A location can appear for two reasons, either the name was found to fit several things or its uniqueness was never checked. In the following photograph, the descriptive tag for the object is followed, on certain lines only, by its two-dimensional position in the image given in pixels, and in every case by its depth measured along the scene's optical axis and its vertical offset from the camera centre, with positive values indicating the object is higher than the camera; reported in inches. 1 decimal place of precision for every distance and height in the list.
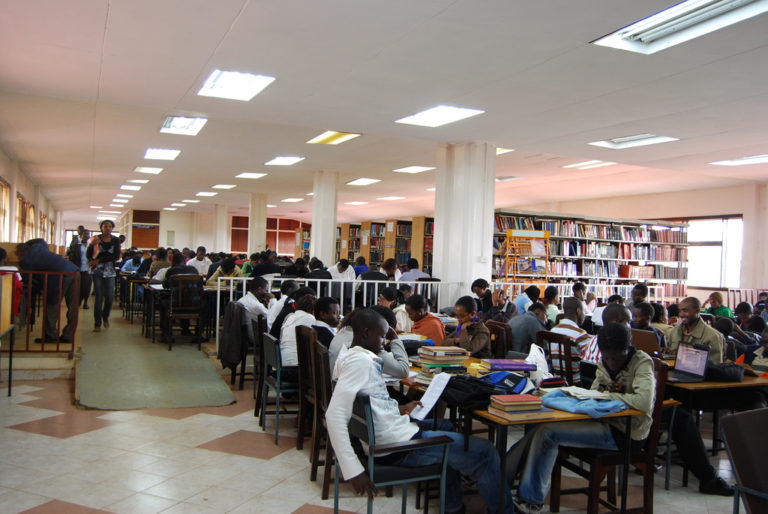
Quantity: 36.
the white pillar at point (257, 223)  657.6 +26.3
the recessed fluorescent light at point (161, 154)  421.7 +65.8
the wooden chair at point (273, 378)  165.2 -40.5
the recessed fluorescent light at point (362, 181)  541.7 +65.3
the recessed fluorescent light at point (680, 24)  151.6 +67.5
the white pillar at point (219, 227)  861.2 +25.0
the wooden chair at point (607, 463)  118.2 -42.6
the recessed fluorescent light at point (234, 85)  225.3 +64.9
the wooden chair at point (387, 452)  100.5 -35.2
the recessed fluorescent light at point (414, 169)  460.4 +67.1
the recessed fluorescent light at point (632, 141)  305.1 +65.3
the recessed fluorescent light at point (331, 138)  346.9 +68.0
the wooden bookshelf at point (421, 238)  482.9 +12.2
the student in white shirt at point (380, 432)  101.4 -33.2
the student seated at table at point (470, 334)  175.5 -24.8
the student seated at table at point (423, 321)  196.2 -23.6
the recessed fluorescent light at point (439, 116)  263.7 +65.2
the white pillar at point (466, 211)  329.7 +25.0
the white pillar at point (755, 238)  463.5 +22.7
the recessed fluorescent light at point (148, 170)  514.0 +63.8
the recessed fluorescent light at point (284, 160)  430.1 +65.8
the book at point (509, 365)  143.3 -27.5
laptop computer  150.9 -27.0
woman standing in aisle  325.4 -12.8
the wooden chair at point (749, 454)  84.4 -27.8
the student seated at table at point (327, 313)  175.0 -19.7
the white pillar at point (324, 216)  499.5 +27.6
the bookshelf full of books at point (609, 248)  412.8 +9.3
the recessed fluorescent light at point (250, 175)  524.4 +64.3
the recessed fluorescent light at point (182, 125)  326.0 +68.3
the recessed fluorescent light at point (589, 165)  423.8 +70.1
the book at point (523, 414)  108.4 -30.1
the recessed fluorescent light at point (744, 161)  351.3 +65.3
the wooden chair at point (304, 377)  145.5 -34.7
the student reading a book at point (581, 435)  119.6 -36.9
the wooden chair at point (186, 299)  302.5 -30.3
